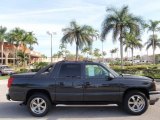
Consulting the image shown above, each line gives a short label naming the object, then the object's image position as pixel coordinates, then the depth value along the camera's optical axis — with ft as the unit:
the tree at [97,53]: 362.94
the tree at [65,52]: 304.67
